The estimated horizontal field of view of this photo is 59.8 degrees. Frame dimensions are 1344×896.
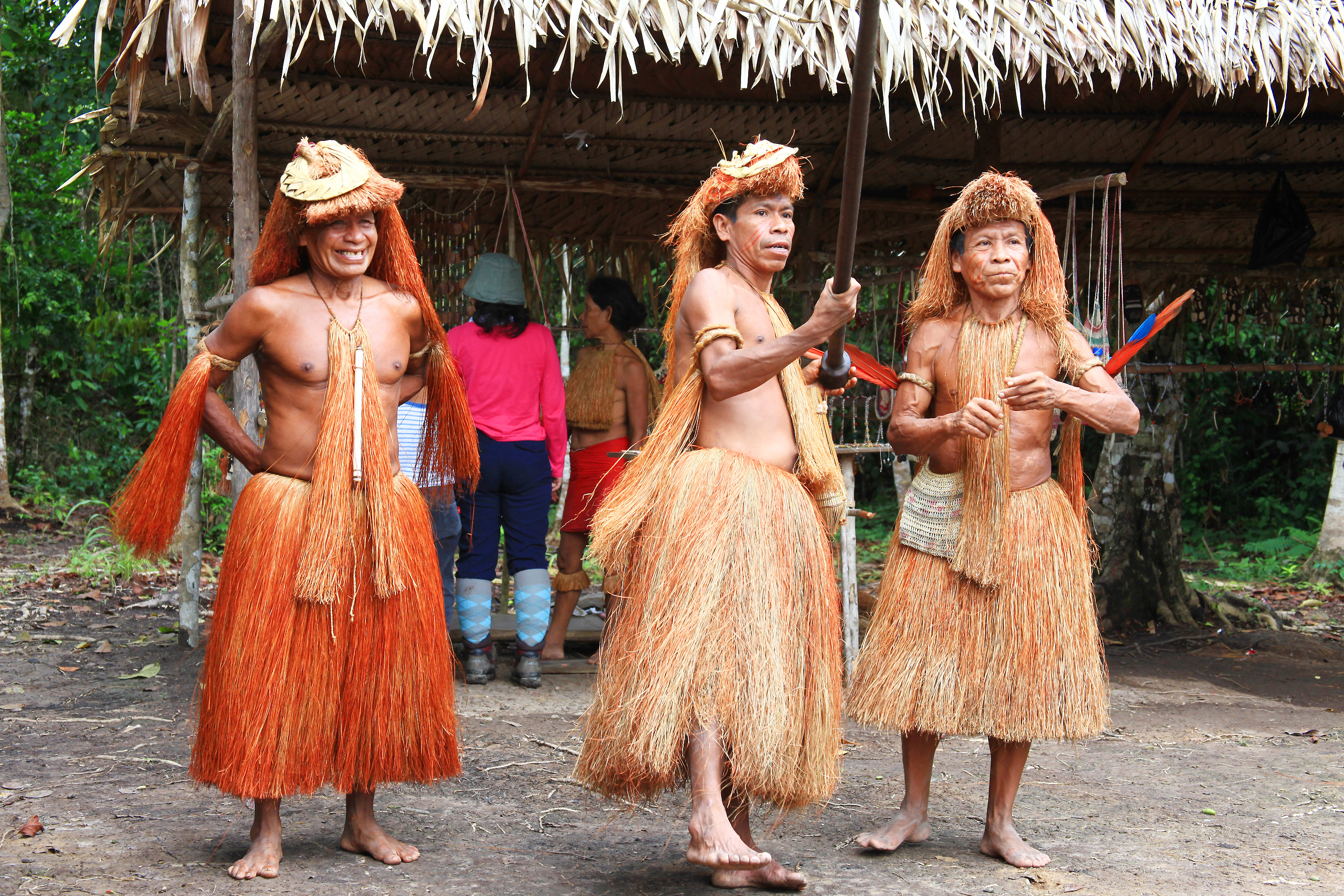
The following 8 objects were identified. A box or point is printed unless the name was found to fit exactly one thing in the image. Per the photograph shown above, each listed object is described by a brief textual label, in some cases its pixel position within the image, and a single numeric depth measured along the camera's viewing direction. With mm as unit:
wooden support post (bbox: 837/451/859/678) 4754
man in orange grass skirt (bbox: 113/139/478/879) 2846
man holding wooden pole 2625
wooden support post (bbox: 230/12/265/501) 4492
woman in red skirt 5535
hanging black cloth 6543
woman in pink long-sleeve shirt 5148
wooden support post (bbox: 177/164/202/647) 5328
